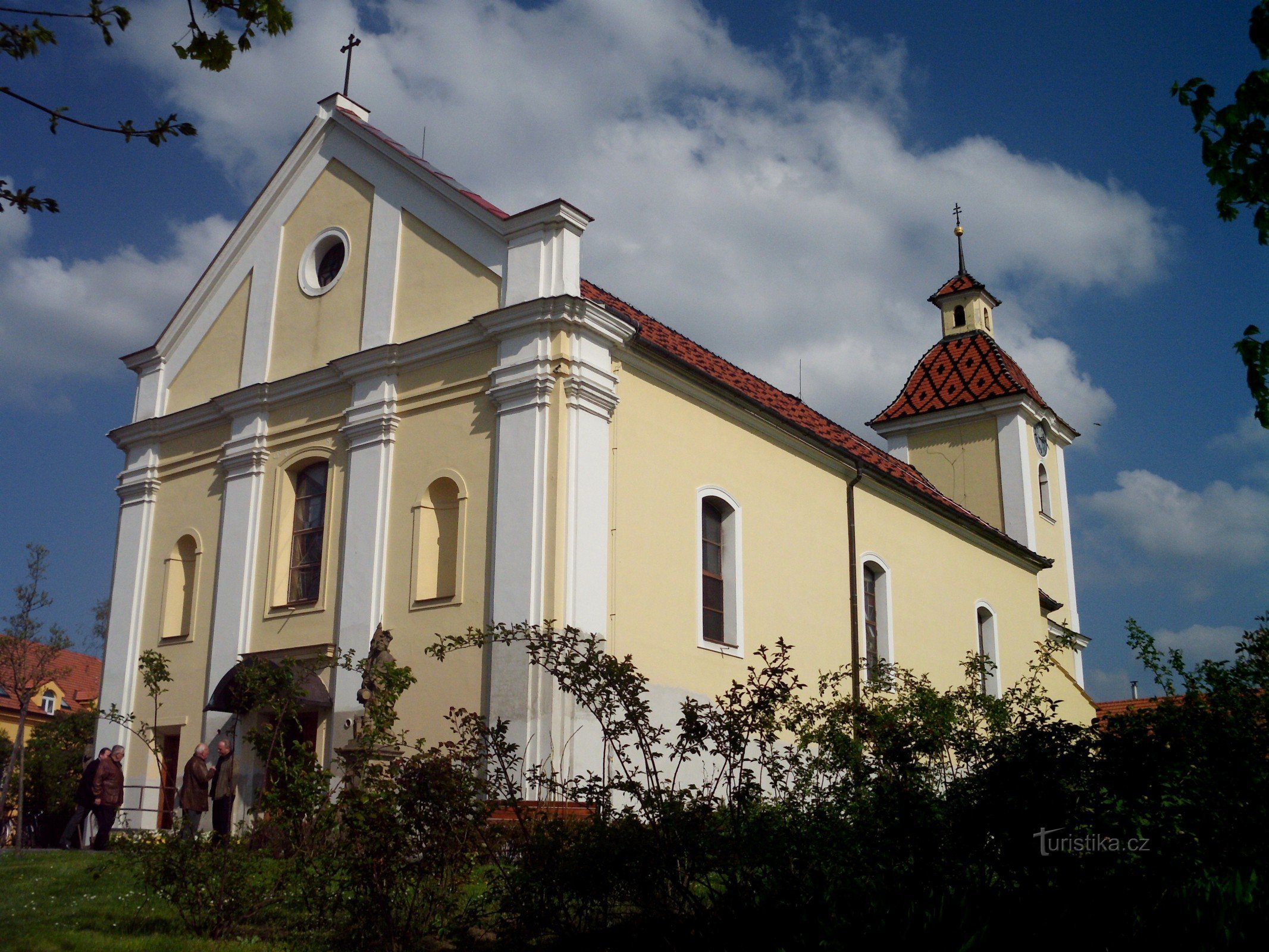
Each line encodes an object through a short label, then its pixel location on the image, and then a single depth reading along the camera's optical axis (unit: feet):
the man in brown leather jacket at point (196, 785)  51.98
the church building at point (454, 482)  52.90
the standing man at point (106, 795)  56.39
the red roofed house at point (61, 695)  147.74
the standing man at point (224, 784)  52.70
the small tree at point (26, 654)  80.74
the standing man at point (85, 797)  56.13
